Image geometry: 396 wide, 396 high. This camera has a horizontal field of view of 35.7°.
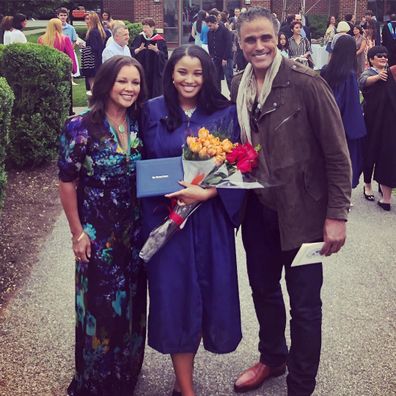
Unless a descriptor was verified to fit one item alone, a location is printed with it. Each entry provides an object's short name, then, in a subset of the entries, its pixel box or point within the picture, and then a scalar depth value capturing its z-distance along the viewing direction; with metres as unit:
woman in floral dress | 3.02
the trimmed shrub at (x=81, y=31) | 29.50
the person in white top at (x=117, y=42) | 10.31
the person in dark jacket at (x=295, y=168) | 2.89
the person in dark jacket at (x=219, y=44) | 14.33
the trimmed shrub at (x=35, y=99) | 7.42
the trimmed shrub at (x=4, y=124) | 4.92
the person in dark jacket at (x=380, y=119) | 6.66
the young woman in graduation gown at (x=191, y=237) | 3.05
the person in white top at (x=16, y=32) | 12.96
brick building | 30.06
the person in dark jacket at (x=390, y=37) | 12.70
